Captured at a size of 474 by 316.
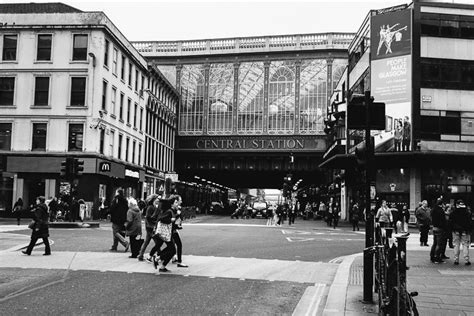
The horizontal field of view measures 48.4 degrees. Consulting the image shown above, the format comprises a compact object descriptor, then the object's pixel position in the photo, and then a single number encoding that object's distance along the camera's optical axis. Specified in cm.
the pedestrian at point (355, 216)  3165
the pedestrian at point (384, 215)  2128
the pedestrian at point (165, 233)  1129
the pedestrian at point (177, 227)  1188
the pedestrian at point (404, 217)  3226
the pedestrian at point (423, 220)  1980
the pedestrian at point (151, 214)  1395
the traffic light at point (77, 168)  2572
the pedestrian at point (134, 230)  1407
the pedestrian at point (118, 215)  1543
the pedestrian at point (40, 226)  1414
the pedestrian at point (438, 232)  1414
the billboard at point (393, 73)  3852
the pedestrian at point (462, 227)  1360
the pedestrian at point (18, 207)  2985
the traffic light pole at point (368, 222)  824
